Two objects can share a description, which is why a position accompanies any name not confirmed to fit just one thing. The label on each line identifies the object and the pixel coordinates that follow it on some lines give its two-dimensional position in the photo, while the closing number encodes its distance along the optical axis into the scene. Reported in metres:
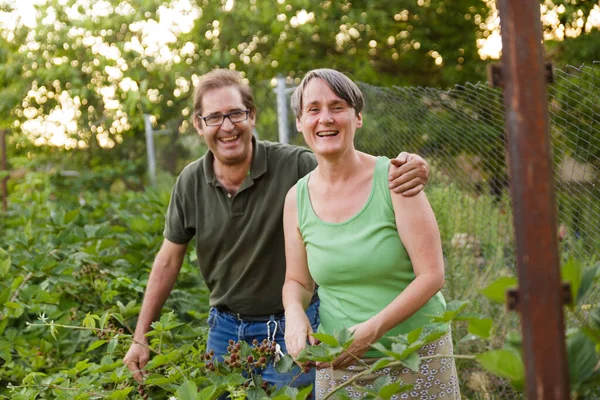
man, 3.46
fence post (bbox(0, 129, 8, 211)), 9.11
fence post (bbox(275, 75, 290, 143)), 6.57
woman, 2.28
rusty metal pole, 1.13
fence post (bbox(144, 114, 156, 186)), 12.10
